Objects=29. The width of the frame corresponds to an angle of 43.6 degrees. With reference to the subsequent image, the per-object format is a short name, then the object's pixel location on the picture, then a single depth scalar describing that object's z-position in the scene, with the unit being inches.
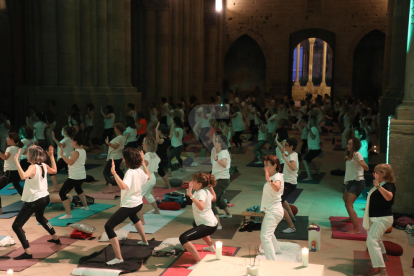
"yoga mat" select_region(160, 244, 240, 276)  283.7
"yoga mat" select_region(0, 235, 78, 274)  288.8
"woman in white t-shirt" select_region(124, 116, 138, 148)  536.4
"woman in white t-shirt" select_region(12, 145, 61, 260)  298.0
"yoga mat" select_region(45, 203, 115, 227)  373.1
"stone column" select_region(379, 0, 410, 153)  709.9
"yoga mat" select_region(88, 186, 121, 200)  448.8
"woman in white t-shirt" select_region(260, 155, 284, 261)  279.7
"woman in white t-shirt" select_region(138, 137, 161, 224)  379.2
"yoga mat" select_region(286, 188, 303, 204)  449.2
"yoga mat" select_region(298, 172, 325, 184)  529.7
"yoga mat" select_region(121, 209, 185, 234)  360.2
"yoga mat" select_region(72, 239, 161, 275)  284.0
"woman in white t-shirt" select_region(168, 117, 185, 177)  544.4
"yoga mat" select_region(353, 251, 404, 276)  287.1
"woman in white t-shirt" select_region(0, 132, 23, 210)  379.4
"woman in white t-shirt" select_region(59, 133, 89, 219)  373.7
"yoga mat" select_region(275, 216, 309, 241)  346.6
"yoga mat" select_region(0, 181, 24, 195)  459.5
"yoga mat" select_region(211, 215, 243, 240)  348.5
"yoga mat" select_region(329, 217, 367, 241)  344.2
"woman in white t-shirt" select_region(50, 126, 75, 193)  419.5
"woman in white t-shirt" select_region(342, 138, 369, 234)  351.9
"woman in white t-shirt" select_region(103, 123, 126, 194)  439.2
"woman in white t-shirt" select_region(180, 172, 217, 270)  284.8
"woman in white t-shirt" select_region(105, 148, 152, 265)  287.0
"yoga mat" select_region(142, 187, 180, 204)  464.8
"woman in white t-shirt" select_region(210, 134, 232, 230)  364.8
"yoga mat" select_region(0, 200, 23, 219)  389.4
